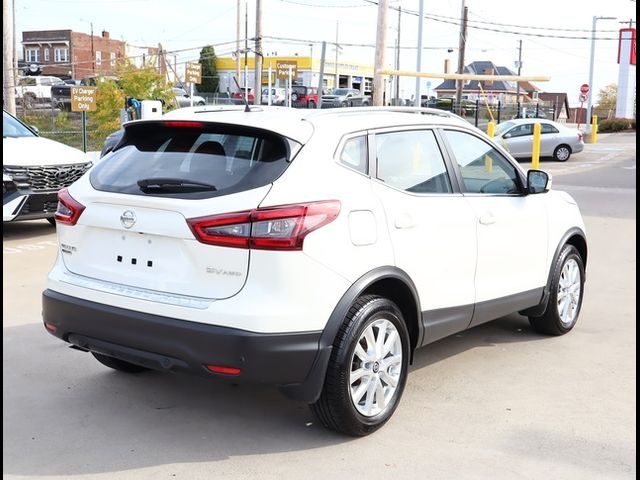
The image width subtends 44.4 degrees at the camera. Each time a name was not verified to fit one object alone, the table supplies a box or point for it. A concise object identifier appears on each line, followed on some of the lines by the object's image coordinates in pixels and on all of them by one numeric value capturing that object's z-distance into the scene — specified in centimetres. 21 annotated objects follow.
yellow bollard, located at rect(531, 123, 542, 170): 1980
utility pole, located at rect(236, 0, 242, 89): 4783
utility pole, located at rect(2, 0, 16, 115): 1848
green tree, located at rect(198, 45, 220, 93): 7431
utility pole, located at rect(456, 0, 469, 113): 4274
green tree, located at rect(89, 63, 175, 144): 2428
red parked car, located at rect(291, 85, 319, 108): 4806
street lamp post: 4403
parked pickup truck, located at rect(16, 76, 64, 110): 3143
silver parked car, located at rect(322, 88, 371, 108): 4550
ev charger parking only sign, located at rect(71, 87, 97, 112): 1764
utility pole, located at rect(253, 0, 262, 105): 3058
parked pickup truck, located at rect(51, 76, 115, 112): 3785
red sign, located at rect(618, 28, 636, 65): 4929
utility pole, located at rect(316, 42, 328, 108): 1962
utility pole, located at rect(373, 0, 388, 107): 1983
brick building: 8906
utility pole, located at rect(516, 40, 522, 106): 8650
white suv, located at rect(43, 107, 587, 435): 371
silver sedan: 2581
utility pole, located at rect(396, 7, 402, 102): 6735
